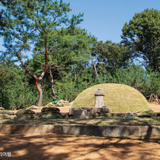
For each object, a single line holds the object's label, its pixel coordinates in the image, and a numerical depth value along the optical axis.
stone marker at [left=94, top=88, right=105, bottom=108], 11.43
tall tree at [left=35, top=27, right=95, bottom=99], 19.89
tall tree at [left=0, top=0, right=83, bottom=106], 17.25
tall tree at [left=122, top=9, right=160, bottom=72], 28.28
